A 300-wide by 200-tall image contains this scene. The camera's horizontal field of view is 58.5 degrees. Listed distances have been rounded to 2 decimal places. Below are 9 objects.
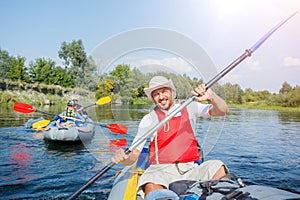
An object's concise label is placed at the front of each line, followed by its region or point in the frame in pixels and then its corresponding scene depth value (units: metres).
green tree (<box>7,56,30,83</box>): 33.66
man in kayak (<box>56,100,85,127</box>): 7.76
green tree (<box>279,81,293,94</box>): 33.99
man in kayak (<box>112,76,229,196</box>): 2.41
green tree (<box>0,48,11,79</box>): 35.14
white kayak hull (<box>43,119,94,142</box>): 6.96
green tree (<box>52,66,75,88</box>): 36.66
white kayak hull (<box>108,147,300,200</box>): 1.64
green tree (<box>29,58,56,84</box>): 35.97
